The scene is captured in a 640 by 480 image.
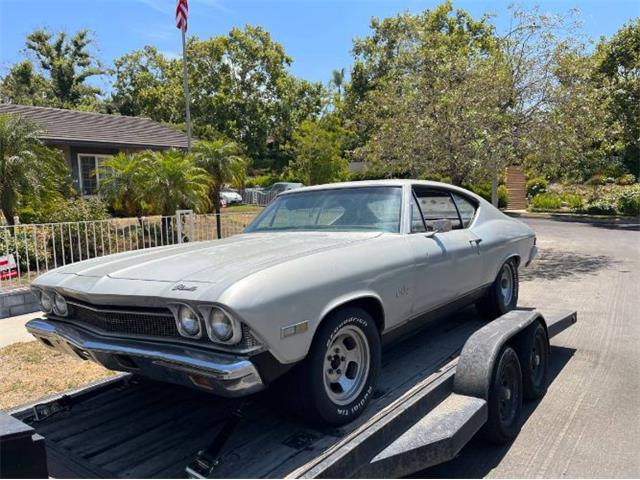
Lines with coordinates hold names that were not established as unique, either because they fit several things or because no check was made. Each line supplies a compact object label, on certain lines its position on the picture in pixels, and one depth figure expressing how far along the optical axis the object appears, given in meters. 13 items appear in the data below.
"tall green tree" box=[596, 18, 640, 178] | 22.19
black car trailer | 2.24
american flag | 16.59
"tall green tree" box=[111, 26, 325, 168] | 35.22
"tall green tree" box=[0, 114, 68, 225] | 9.38
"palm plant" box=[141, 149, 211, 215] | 10.91
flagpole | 17.10
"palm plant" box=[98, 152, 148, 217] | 11.31
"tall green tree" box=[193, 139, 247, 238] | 16.44
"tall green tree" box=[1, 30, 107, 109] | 39.41
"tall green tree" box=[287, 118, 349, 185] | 26.67
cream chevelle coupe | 2.30
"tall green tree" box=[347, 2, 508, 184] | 9.64
